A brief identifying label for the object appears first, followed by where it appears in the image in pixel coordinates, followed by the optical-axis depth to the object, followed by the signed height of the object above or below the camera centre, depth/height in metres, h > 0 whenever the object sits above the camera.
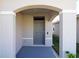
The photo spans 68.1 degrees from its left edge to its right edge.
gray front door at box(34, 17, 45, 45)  6.52 -0.18
